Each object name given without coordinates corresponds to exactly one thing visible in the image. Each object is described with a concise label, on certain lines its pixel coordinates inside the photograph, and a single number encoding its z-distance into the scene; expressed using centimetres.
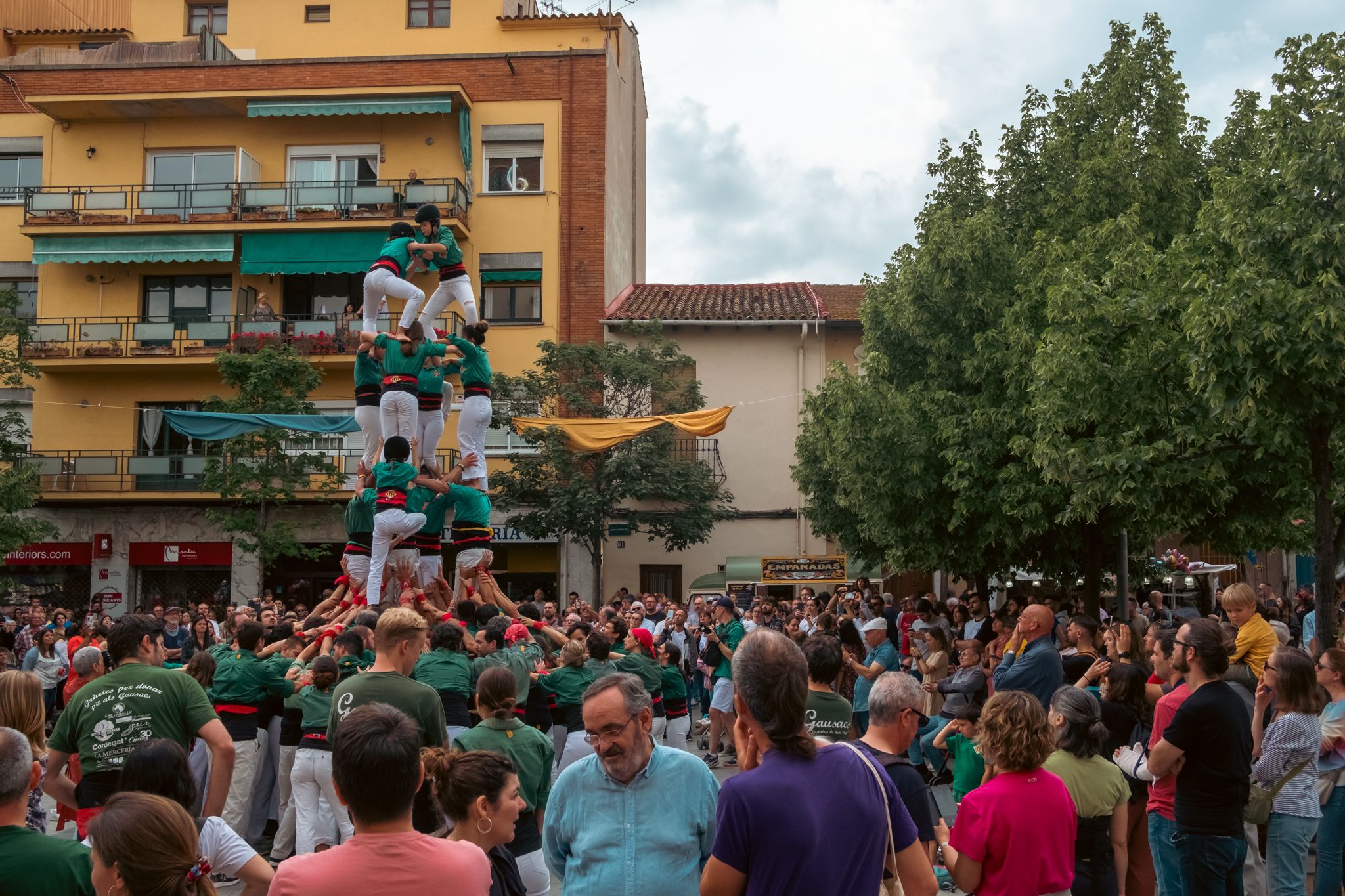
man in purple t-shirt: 350
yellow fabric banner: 2244
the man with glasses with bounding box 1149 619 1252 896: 591
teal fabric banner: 2139
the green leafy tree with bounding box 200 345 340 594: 2692
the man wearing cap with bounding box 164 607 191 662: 1620
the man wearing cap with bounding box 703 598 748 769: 1357
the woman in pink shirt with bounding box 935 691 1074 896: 476
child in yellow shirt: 847
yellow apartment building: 3034
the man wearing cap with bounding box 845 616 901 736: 1066
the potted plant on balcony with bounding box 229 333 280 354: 2916
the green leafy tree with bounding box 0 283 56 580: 2588
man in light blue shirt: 386
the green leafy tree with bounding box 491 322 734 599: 2739
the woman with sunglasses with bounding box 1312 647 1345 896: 704
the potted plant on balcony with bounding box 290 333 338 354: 2972
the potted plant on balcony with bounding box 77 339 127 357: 3064
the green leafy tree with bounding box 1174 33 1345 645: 988
